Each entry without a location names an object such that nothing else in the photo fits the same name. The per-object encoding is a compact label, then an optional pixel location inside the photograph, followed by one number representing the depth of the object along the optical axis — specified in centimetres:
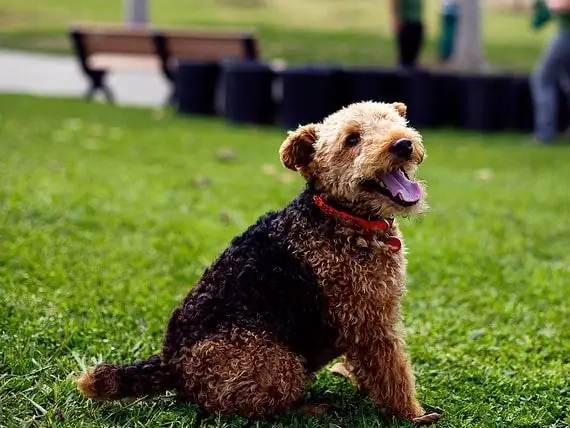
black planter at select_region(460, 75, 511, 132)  1262
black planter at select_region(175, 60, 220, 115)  1354
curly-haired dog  343
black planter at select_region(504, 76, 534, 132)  1266
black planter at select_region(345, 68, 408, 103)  1241
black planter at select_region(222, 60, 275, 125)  1266
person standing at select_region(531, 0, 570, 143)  1067
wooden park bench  1437
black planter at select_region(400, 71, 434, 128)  1252
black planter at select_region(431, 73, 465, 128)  1278
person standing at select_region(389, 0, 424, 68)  1348
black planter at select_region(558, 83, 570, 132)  1235
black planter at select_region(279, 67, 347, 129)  1218
